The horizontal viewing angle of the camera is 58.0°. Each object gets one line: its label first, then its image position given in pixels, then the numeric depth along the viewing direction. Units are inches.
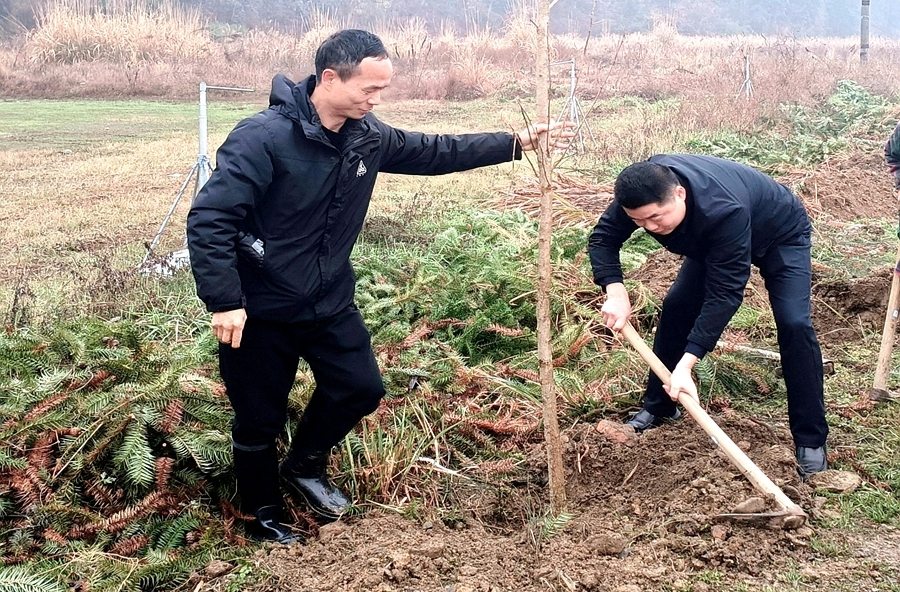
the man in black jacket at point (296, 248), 105.6
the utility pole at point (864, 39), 868.6
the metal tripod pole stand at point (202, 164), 239.0
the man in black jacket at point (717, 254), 122.9
